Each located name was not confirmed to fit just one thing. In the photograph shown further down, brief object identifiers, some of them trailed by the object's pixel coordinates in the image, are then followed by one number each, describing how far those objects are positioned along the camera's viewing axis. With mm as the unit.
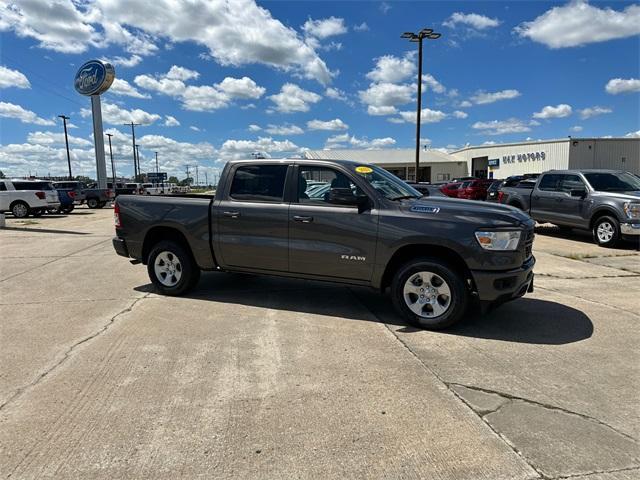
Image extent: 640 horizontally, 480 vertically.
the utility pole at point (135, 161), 79875
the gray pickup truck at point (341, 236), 4648
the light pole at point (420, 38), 25558
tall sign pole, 35812
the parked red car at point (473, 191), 27578
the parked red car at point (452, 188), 27769
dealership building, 41875
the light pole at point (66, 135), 57562
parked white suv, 21219
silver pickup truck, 10320
